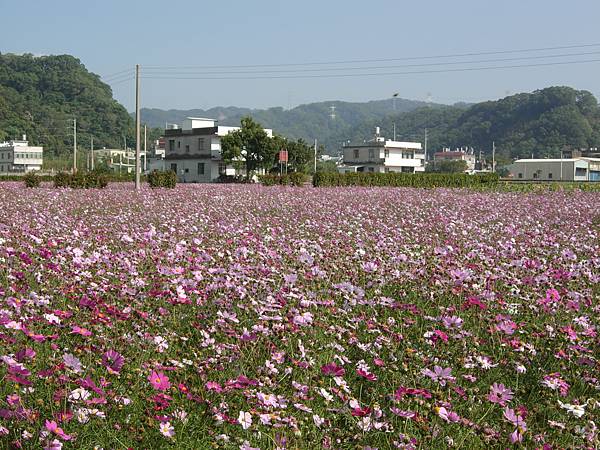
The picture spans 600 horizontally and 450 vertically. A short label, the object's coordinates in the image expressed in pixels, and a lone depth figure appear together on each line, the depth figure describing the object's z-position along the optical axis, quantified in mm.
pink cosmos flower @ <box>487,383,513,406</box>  2598
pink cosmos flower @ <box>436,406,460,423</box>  2451
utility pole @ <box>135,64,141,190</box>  29347
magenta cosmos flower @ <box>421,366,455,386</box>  2828
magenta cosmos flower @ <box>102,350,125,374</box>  2775
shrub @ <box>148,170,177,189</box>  31203
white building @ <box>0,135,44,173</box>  111938
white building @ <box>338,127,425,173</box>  85750
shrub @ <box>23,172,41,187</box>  28766
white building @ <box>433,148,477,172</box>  156750
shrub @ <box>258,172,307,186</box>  38375
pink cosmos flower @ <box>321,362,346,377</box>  2688
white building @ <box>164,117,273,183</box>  64625
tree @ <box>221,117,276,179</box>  56156
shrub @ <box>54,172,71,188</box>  29750
